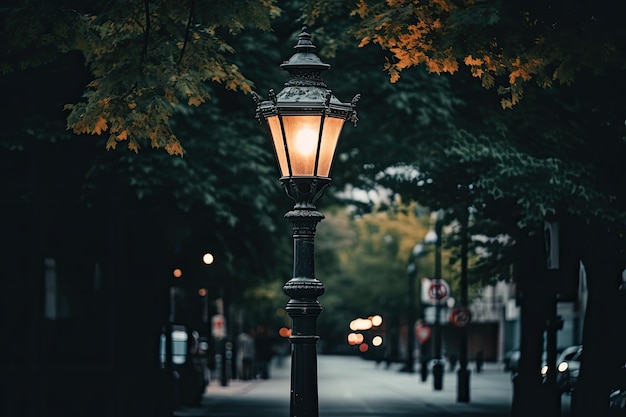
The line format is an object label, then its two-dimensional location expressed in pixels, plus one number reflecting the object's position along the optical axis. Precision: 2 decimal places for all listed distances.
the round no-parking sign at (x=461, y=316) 43.47
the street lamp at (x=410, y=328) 74.56
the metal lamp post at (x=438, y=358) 43.94
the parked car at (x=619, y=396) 27.28
